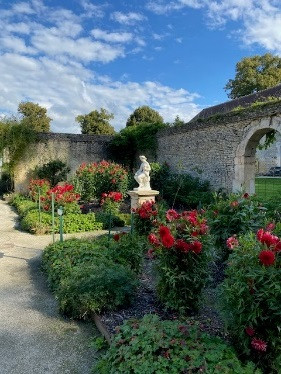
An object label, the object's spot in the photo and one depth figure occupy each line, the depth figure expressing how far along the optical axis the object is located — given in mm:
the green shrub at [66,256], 4512
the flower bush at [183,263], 3311
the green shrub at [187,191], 10273
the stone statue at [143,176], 8641
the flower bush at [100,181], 11352
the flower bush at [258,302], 2213
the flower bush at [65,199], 9121
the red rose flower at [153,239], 3424
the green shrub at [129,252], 4566
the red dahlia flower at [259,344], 2195
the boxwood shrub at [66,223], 8094
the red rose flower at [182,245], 3189
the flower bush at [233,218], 4699
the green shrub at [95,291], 3543
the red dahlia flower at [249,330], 2242
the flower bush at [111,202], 9414
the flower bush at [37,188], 11547
